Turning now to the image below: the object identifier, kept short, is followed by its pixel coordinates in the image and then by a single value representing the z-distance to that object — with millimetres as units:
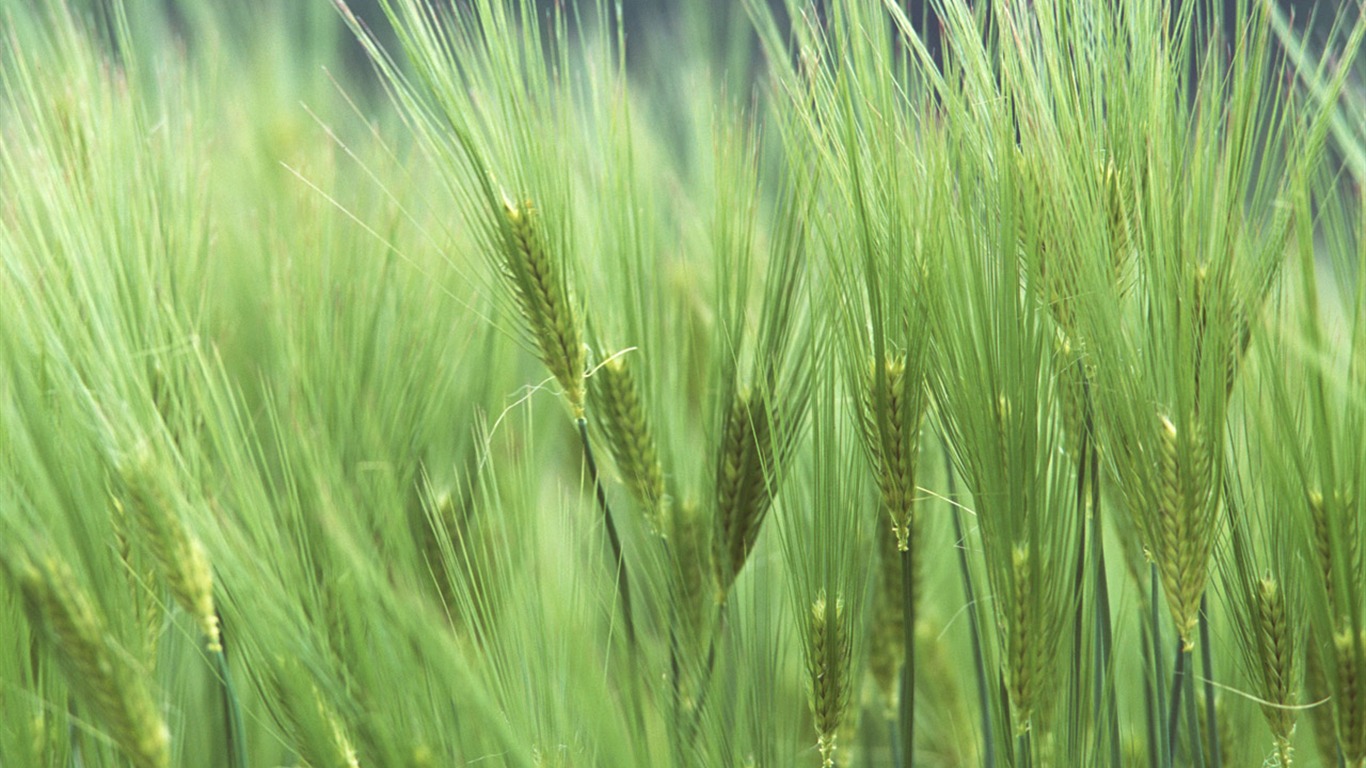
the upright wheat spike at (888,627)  1194
